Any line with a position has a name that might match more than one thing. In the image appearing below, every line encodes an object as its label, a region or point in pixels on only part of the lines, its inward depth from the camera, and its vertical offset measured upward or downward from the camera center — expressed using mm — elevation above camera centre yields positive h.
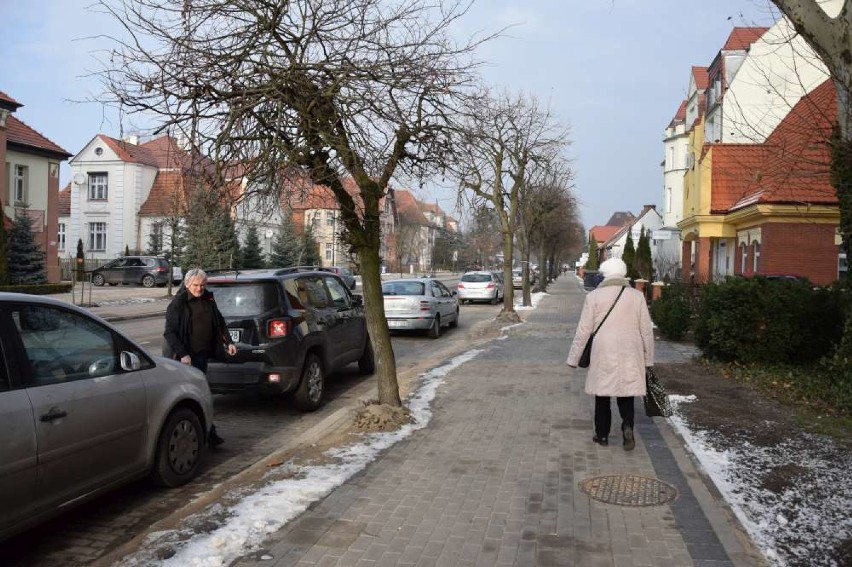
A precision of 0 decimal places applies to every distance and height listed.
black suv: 7695 -816
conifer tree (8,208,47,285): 29922 +44
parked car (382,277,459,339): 16547 -929
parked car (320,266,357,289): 36666 -662
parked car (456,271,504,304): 31312 -895
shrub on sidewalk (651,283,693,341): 14914 -858
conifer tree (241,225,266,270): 46312 +545
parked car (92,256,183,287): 40688 -766
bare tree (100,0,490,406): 6320 +1579
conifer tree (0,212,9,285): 25022 +61
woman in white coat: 6012 -601
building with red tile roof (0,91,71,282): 30453 +3492
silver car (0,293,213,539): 3824 -955
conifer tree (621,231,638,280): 45638 +1252
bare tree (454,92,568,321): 20422 +2589
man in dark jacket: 6535 -602
